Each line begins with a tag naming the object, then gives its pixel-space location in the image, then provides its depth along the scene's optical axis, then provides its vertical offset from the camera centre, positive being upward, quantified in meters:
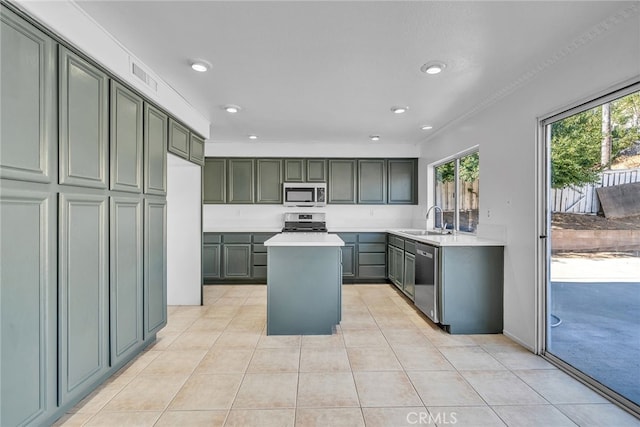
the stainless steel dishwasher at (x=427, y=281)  3.17 -0.70
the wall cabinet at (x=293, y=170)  5.46 +0.75
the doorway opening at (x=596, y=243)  1.98 -0.20
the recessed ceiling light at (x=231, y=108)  3.51 +1.18
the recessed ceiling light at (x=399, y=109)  3.57 +1.19
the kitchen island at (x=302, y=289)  3.03 -0.71
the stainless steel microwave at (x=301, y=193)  5.39 +0.36
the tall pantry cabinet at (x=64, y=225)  1.45 -0.06
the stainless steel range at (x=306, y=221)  5.53 -0.12
